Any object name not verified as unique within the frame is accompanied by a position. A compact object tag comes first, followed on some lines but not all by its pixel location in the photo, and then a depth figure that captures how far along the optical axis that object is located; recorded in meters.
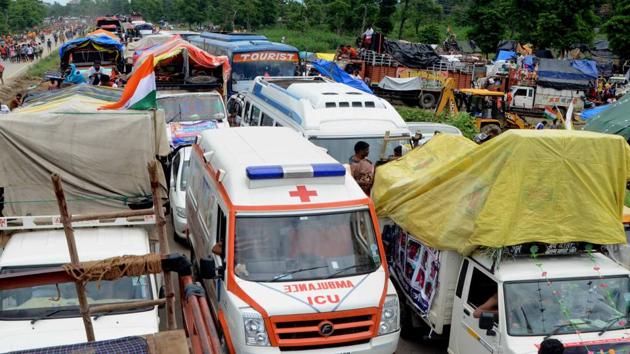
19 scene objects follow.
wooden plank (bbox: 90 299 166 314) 4.43
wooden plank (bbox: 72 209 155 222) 5.12
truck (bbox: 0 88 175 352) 6.62
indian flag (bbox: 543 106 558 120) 21.03
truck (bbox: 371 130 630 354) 6.09
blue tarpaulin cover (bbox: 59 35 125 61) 26.44
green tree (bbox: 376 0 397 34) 56.22
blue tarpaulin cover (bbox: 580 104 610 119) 24.15
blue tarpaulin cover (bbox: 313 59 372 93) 21.97
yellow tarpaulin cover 6.37
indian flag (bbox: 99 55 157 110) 8.55
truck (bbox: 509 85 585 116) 29.42
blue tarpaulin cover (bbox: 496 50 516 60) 44.72
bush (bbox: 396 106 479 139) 18.44
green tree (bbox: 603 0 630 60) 36.34
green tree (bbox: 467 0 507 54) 49.72
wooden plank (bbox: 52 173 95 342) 4.14
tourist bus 21.69
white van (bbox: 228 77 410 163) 10.79
